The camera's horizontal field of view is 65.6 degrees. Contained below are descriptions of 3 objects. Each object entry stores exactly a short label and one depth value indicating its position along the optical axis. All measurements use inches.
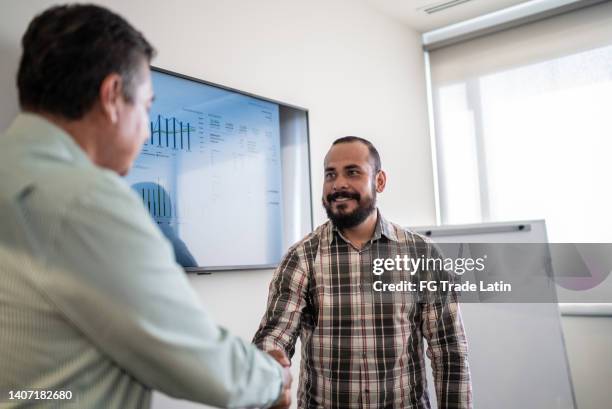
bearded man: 60.5
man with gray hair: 23.2
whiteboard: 101.1
